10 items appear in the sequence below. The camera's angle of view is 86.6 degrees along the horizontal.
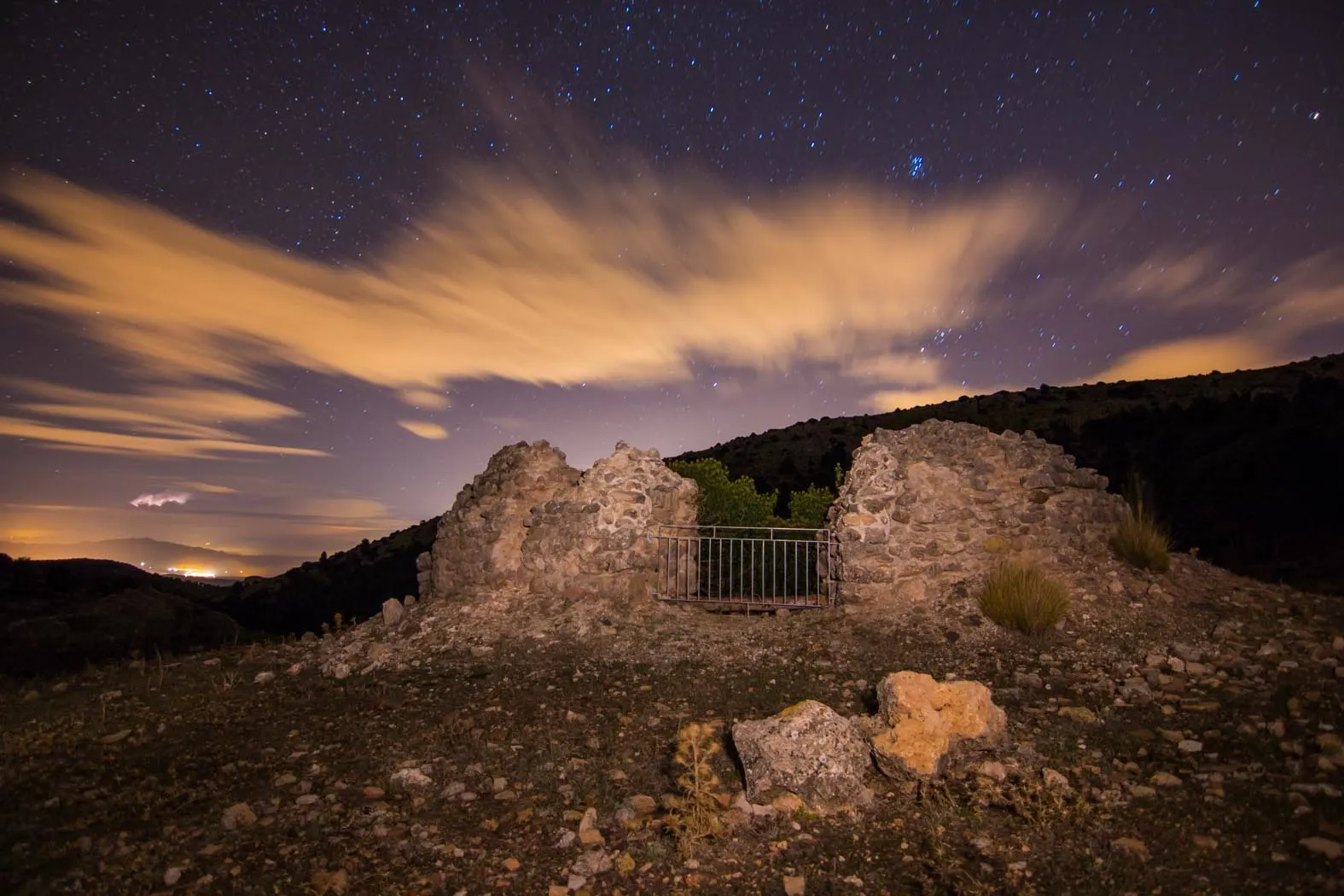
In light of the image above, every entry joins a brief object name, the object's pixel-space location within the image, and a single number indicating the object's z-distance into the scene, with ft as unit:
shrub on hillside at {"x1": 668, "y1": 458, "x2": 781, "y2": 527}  42.65
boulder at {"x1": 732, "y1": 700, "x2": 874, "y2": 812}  15.06
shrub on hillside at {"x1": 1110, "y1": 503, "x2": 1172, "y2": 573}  29.35
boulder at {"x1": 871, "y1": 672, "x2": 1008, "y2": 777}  15.88
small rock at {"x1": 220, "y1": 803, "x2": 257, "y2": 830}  14.24
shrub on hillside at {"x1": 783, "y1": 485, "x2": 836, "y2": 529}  44.39
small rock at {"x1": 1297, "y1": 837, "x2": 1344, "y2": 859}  11.50
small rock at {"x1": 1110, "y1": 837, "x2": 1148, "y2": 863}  12.14
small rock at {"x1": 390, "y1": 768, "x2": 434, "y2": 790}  16.31
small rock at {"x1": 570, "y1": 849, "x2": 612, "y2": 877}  12.87
